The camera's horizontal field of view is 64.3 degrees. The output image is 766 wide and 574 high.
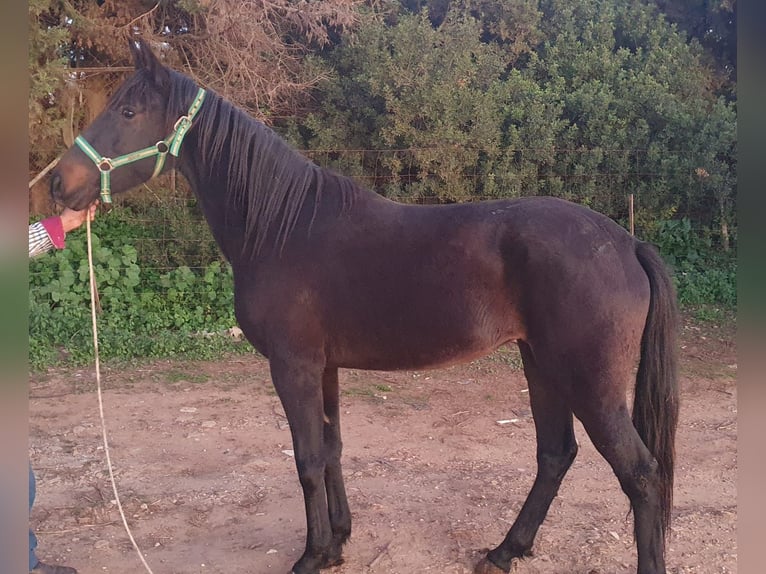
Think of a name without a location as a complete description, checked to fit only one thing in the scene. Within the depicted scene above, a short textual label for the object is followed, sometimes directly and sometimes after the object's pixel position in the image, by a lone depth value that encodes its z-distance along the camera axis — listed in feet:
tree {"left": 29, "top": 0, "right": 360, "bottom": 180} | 24.22
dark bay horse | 8.29
